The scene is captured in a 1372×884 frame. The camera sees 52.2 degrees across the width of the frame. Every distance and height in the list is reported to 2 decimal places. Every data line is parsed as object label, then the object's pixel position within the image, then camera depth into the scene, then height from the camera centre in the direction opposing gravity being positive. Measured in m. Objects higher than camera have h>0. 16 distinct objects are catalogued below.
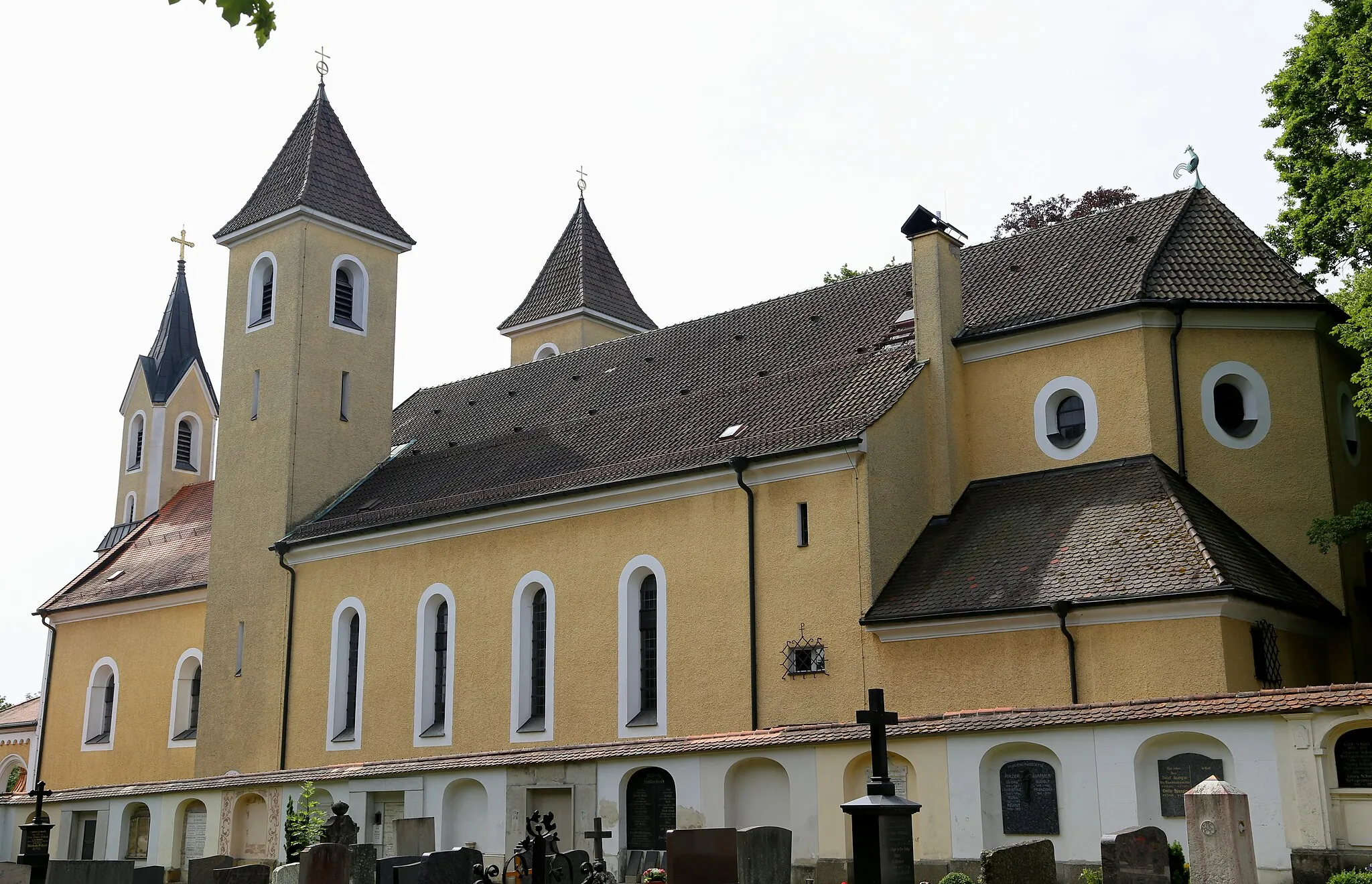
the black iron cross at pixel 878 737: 12.12 +0.51
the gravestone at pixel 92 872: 15.74 -0.77
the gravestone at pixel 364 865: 16.16 -0.73
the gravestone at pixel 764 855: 13.89 -0.59
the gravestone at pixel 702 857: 14.14 -0.59
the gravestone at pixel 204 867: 17.09 -0.80
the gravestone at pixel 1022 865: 12.66 -0.64
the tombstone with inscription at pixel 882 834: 11.84 -0.34
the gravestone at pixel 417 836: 18.17 -0.47
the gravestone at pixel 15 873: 15.10 -0.74
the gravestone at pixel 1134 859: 12.25 -0.57
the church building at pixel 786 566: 16.17 +3.68
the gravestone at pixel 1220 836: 11.77 -0.37
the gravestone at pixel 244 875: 14.05 -0.73
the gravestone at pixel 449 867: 14.73 -0.70
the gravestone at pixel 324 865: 12.93 -0.59
